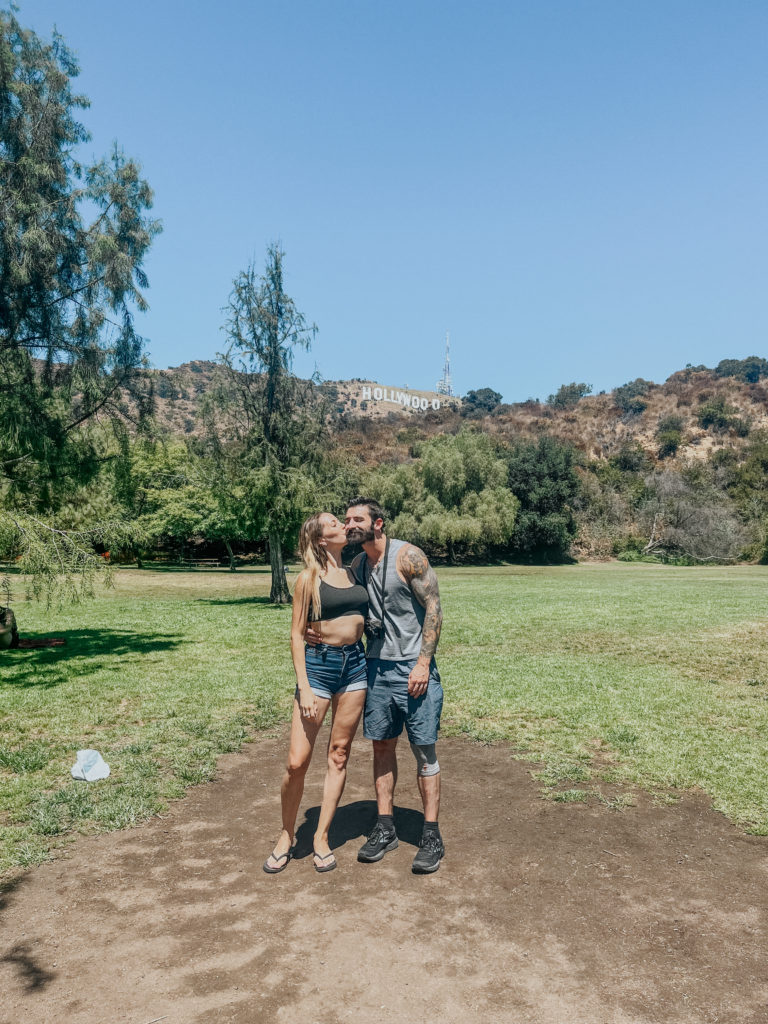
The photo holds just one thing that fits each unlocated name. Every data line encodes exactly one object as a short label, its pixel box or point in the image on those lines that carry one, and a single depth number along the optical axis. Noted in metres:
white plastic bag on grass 6.56
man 4.82
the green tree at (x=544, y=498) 53.75
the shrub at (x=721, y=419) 78.69
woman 4.75
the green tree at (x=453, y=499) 50.22
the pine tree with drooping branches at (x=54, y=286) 12.73
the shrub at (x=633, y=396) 89.75
